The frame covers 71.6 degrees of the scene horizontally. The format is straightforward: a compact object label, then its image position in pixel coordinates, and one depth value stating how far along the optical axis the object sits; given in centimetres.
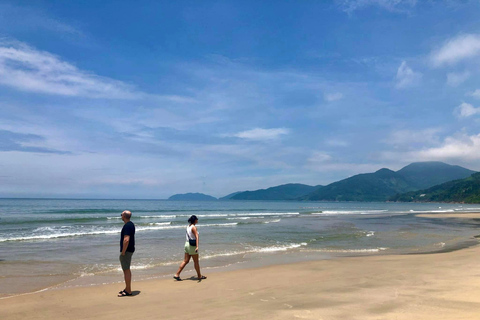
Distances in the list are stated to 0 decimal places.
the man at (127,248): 788
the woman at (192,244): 959
